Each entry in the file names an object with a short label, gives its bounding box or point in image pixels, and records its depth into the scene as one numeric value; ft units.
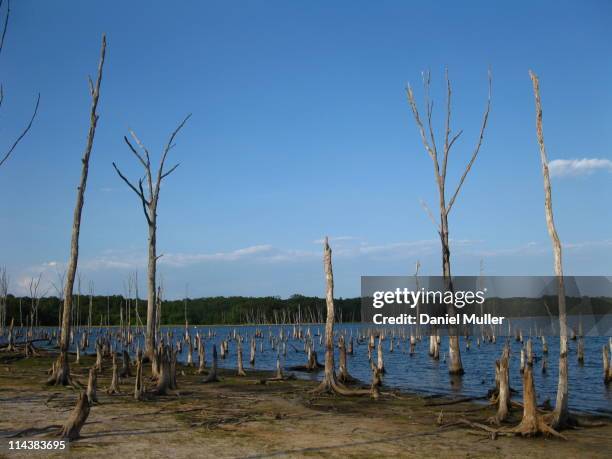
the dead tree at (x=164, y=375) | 49.42
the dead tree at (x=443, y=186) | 75.72
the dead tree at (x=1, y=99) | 39.93
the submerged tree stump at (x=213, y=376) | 65.16
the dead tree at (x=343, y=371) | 63.68
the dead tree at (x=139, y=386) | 46.10
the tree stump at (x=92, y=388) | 41.12
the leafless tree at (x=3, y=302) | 168.86
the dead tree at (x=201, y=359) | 81.25
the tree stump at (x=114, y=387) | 49.56
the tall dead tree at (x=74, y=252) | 54.29
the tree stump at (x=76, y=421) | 30.17
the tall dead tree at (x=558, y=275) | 33.50
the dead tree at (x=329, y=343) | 53.44
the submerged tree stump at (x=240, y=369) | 77.05
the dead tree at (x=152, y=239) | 76.69
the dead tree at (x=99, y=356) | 61.71
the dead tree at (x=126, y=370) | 64.85
